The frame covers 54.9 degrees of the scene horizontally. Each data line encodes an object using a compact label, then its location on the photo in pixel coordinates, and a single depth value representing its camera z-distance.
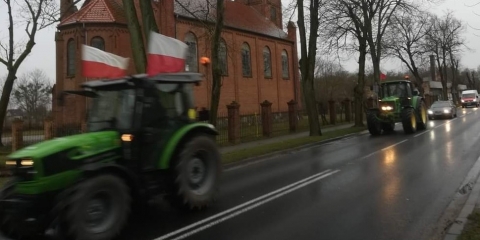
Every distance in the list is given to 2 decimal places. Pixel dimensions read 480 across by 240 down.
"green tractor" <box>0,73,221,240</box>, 5.69
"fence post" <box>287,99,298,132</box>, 28.70
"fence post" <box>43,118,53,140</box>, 22.39
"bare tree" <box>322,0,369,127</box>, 29.23
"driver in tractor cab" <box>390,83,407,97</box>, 24.06
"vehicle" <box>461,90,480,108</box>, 63.03
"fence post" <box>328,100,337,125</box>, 35.09
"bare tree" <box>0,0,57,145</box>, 25.89
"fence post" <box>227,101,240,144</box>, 22.98
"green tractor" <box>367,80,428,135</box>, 22.80
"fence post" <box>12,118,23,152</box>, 22.48
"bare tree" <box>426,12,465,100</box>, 54.34
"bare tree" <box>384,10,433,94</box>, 45.01
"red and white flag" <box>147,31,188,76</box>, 7.81
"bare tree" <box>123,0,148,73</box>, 14.71
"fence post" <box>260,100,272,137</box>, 26.09
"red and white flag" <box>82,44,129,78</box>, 8.02
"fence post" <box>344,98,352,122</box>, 37.72
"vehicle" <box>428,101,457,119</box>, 35.91
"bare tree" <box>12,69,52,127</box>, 66.56
